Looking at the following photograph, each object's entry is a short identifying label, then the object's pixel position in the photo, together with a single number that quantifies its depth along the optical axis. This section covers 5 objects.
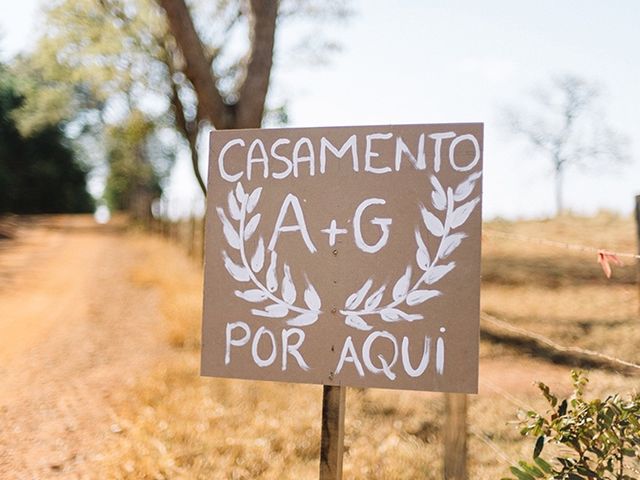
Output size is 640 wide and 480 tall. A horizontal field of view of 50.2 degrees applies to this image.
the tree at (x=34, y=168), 28.25
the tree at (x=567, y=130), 27.80
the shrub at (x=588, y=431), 2.55
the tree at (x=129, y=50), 12.91
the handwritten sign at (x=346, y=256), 2.73
